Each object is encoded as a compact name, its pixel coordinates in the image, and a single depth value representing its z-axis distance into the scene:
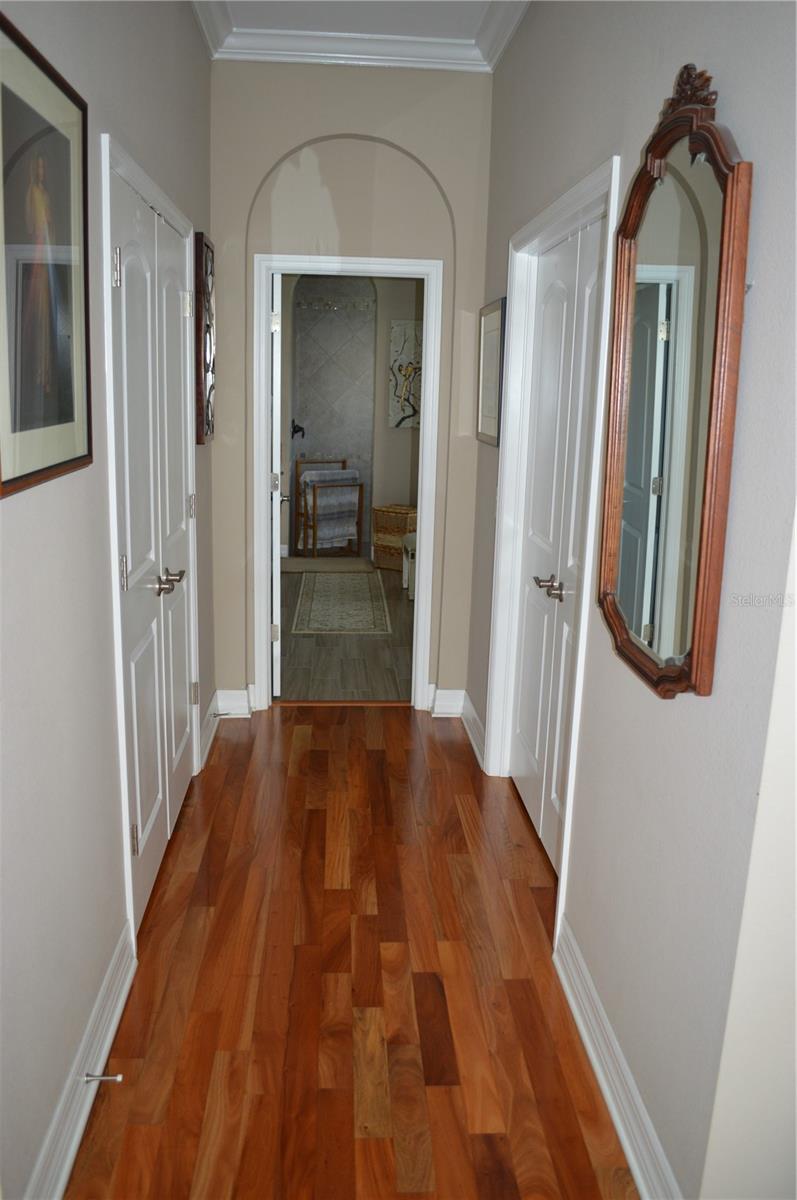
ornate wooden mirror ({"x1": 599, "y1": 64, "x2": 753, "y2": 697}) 1.62
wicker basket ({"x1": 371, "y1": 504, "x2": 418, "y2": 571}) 7.99
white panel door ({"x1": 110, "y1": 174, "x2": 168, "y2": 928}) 2.52
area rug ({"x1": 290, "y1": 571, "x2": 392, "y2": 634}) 6.32
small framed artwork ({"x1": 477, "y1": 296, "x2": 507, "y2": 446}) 3.84
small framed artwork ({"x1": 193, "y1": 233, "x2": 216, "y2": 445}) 3.76
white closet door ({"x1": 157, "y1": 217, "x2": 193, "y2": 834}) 3.17
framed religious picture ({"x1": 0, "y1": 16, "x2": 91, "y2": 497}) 1.57
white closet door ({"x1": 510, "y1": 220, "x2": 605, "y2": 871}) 2.91
